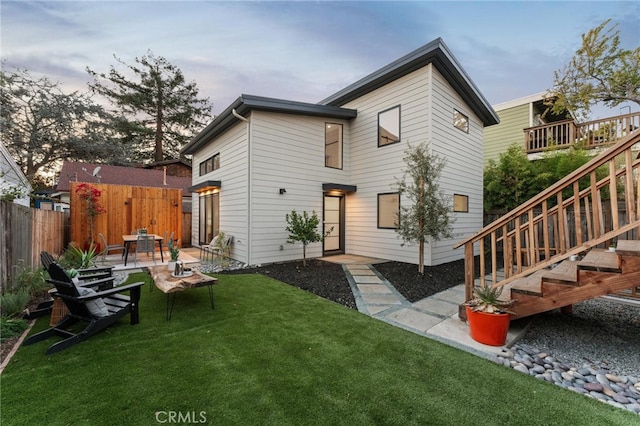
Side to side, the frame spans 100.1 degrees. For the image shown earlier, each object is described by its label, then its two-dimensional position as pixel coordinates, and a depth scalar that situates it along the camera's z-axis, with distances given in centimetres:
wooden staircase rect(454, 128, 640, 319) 259
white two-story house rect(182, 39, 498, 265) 719
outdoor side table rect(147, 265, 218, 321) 362
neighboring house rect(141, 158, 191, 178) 1768
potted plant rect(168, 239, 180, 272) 414
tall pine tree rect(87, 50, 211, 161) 1778
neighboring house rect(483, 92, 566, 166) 1162
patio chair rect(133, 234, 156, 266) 684
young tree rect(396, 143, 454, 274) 611
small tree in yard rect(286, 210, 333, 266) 693
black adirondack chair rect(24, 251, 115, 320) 346
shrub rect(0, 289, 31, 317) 347
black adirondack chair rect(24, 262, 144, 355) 286
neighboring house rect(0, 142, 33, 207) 386
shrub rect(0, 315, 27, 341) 307
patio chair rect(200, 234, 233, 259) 771
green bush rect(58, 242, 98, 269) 554
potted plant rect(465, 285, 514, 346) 296
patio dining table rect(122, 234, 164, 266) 703
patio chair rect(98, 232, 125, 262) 665
